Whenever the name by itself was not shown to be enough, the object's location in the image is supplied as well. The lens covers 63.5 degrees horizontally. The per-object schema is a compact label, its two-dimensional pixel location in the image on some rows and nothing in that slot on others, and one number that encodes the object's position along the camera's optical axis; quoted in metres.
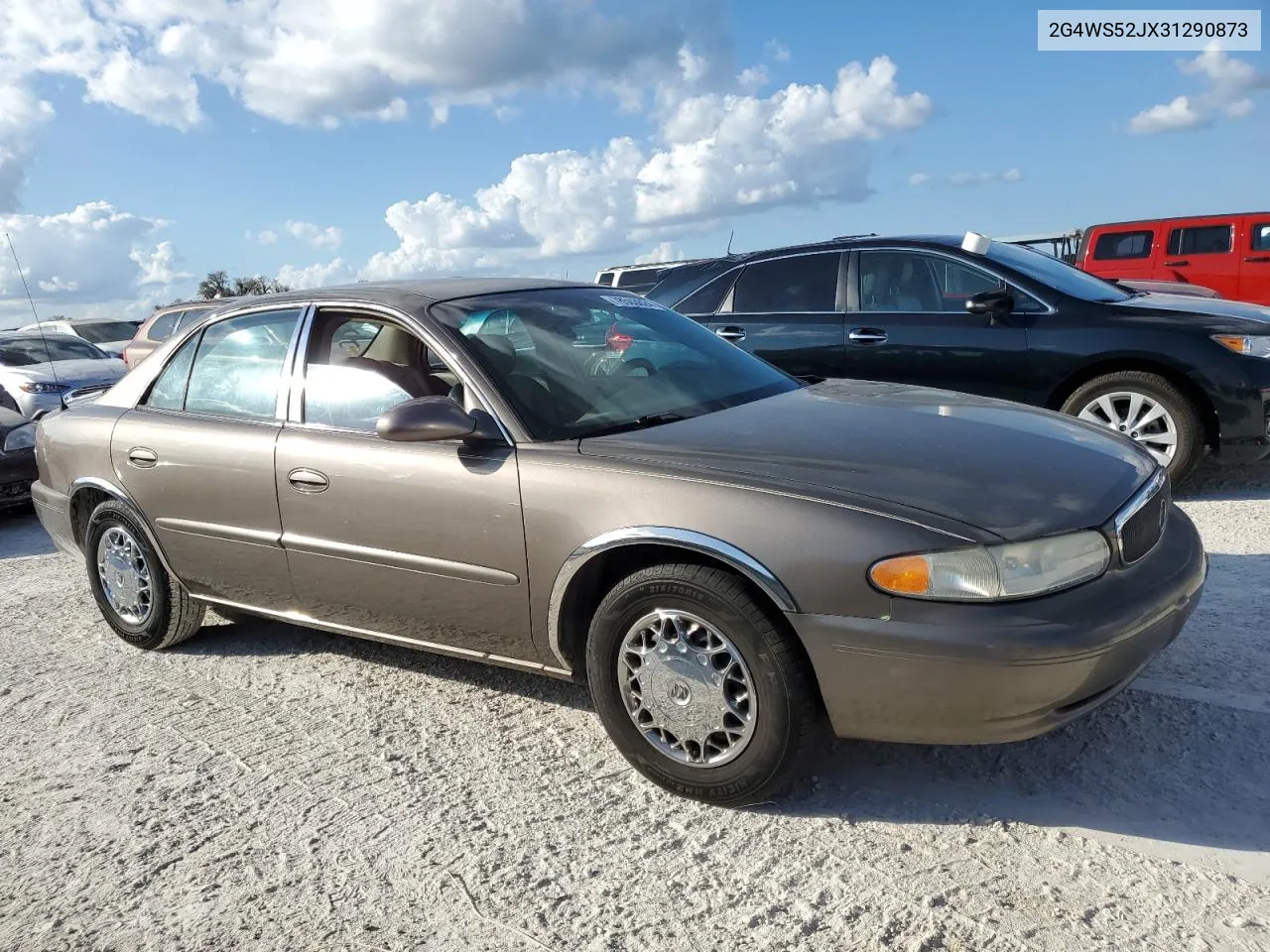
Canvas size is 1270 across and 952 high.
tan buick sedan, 2.52
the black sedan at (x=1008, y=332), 5.74
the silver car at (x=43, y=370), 12.38
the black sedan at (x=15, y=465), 7.86
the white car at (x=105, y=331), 19.08
